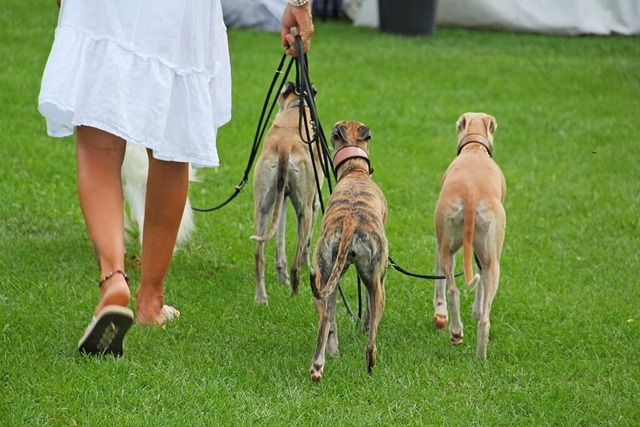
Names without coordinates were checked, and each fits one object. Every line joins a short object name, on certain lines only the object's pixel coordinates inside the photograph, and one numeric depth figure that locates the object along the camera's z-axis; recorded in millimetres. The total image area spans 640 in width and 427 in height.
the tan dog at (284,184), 11047
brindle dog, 8789
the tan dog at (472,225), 9820
